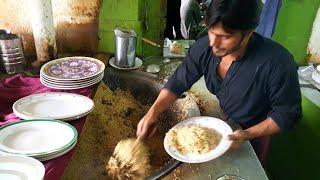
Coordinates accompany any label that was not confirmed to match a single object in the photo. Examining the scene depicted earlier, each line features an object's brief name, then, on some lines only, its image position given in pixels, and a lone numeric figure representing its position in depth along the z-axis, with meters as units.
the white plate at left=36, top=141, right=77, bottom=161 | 1.32
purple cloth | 1.64
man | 1.39
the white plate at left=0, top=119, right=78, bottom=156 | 1.34
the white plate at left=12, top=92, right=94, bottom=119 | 1.62
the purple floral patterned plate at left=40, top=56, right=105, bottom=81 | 2.02
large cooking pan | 2.17
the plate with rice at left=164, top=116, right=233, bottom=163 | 1.36
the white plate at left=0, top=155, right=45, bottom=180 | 1.16
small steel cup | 2.27
